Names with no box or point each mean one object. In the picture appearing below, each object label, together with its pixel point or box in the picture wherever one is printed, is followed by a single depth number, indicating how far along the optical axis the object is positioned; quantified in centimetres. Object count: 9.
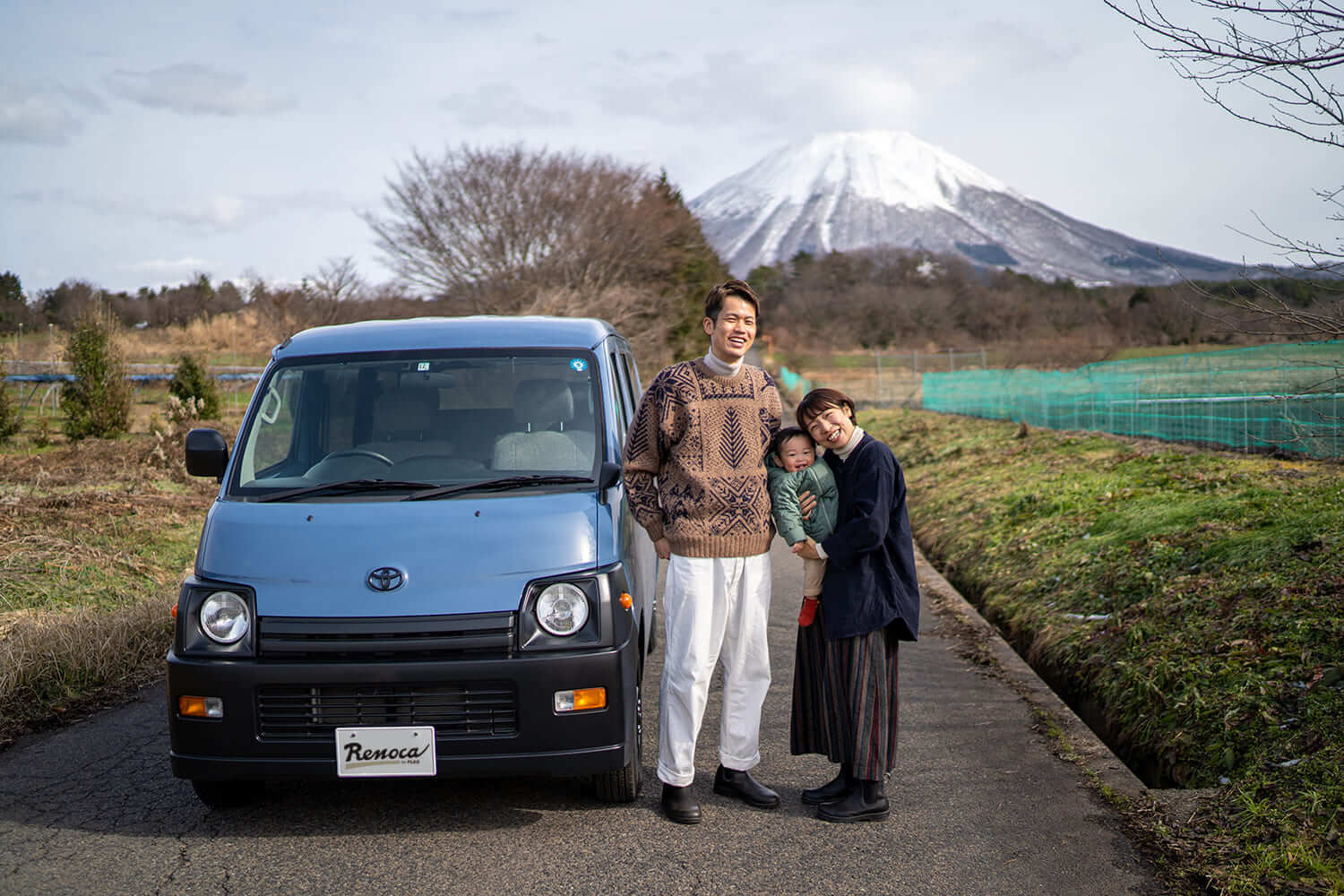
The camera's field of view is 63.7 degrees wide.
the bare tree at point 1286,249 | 412
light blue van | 374
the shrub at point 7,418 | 1909
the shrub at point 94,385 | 2019
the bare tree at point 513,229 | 3766
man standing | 403
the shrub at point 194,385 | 2222
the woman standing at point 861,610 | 401
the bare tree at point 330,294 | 2936
